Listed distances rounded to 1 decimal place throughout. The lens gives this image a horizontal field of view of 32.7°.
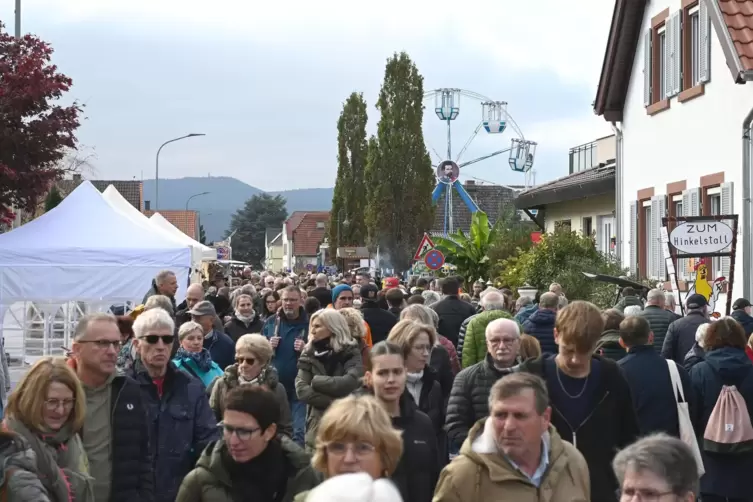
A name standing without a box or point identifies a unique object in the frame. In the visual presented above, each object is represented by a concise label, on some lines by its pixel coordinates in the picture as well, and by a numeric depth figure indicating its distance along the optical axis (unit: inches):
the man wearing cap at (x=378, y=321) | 543.5
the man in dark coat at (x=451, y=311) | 584.4
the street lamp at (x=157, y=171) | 2208.4
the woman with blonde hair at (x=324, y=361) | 376.3
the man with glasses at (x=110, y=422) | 269.0
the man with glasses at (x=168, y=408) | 296.5
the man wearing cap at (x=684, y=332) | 494.9
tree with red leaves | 857.5
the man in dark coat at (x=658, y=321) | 537.0
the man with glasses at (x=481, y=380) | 315.0
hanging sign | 620.1
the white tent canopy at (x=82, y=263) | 802.2
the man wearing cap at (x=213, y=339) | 451.2
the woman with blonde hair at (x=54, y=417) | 235.1
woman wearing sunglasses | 333.1
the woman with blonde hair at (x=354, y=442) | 184.4
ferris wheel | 2659.9
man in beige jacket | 202.1
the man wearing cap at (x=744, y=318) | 515.8
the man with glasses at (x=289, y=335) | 458.0
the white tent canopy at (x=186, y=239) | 1020.3
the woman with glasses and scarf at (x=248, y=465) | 211.0
